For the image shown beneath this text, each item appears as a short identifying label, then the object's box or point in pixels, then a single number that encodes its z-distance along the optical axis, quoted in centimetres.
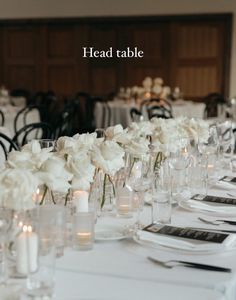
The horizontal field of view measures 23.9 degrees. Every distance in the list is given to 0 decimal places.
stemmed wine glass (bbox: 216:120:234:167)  303
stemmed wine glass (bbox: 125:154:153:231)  198
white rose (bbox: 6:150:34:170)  153
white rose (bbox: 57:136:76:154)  176
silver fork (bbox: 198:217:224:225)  186
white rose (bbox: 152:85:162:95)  831
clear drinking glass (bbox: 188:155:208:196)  232
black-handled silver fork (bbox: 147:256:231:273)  142
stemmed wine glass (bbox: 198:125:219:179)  270
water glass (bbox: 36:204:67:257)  135
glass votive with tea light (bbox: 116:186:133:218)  197
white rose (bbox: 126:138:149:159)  211
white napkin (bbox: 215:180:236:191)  246
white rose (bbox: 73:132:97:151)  186
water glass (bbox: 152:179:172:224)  185
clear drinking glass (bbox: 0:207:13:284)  136
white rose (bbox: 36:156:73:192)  154
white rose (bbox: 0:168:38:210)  132
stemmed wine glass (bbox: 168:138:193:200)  229
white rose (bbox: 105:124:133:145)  216
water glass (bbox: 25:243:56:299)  129
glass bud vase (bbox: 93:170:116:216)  196
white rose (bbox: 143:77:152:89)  848
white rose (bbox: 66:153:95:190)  170
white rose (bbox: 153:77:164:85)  847
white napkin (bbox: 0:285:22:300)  126
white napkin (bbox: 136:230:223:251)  155
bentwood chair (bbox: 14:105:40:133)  667
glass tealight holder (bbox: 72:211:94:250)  159
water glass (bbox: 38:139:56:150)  222
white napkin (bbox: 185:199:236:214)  201
